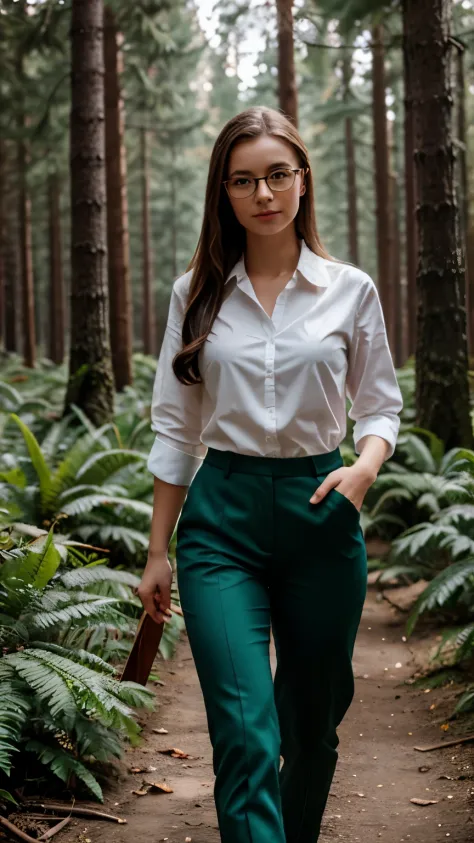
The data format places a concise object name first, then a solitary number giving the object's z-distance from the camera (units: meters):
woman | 2.75
